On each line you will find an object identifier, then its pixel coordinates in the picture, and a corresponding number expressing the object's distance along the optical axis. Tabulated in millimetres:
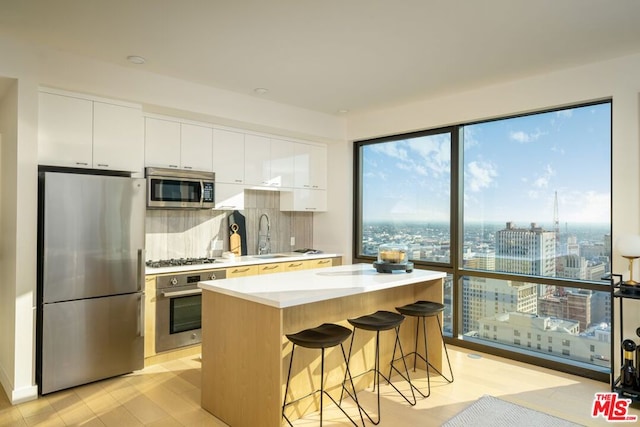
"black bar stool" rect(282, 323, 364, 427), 2473
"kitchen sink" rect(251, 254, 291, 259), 5039
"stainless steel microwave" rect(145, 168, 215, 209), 4031
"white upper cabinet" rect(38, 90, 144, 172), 3250
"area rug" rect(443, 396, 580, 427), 2783
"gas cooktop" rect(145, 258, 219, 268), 4121
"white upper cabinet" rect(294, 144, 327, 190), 5469
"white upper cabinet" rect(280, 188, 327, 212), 5441
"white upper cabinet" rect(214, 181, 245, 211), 4621
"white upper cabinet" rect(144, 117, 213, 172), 4082
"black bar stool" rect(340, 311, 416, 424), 2823
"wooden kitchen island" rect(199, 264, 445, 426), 2486
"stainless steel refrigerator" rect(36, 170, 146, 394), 3180
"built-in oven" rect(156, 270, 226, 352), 3891
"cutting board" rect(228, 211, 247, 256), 5020
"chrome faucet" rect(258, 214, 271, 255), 5389
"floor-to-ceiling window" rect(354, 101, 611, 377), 3684
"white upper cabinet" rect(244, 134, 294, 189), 4910
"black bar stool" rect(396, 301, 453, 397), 3246
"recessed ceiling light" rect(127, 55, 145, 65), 3393
